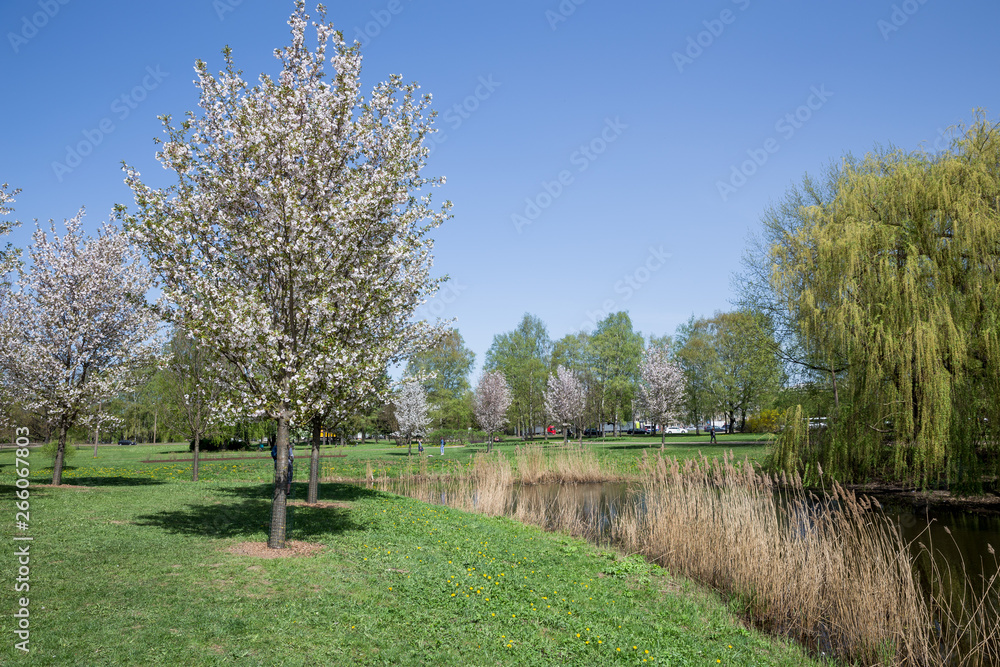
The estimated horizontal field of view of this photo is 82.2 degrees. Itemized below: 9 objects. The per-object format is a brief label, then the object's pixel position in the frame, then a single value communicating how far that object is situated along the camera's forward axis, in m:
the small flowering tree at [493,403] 42.20
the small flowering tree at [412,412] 37.28
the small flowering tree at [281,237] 8.66
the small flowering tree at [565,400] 44.94
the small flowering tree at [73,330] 15.49
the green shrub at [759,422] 48.59
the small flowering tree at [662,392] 40.94
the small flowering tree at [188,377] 18.69
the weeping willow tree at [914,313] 13.87
